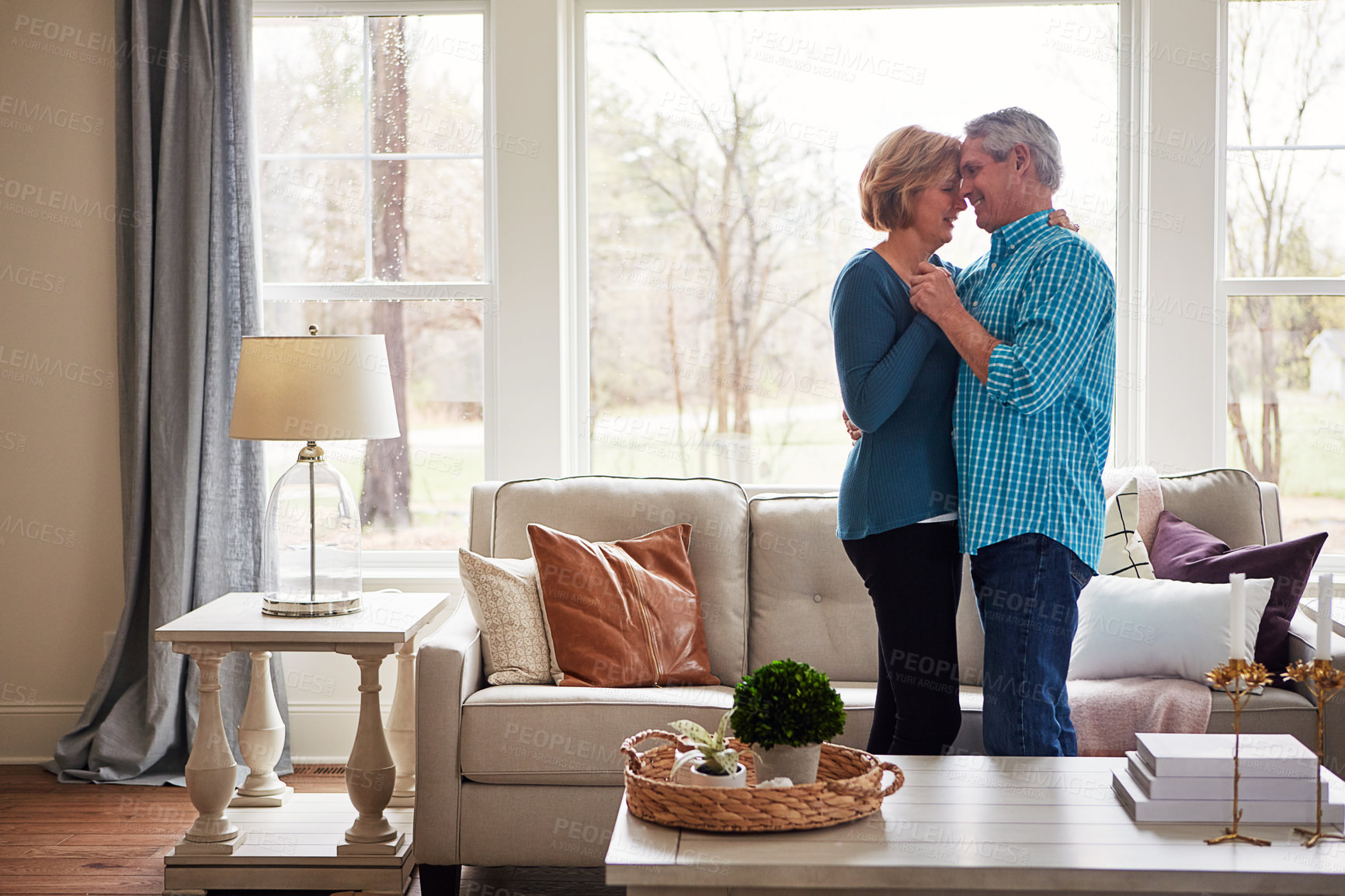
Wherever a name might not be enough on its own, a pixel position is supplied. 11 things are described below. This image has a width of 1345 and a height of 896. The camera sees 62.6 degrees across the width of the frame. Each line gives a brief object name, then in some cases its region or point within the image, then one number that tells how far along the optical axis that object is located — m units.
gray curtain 3.30
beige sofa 2.41
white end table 2.48
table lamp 2.54
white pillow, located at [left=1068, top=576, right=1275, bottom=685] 2.52
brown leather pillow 2.60
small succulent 1.71
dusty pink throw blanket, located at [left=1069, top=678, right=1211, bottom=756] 2.41
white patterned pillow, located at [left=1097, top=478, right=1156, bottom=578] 2.76
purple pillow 2.57
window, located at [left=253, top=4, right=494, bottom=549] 3.57
